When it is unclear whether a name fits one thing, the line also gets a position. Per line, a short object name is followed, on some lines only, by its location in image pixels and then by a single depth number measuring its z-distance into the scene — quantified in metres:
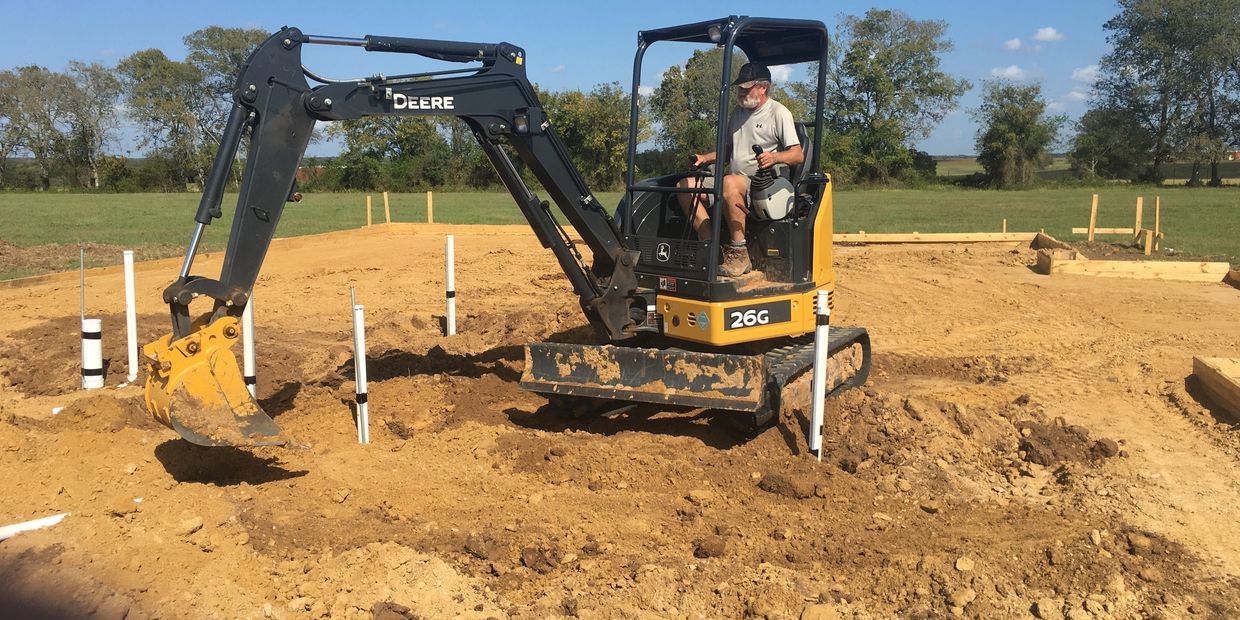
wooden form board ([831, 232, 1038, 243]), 21.00
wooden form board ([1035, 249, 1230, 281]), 14.69
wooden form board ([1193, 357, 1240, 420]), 7.57
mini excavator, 5.55
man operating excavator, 6.88
